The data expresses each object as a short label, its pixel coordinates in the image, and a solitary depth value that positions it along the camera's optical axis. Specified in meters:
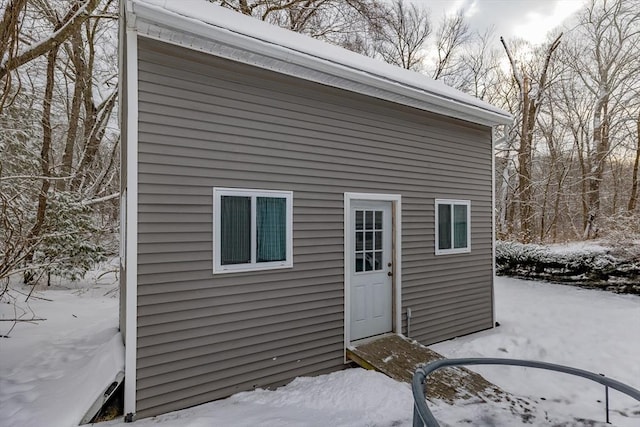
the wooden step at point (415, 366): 3.96
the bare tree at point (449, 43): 17.16
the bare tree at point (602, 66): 14.32
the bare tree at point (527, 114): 15.02
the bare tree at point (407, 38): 16.08
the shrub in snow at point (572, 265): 8.77
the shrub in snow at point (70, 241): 8.52
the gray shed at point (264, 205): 3.47
